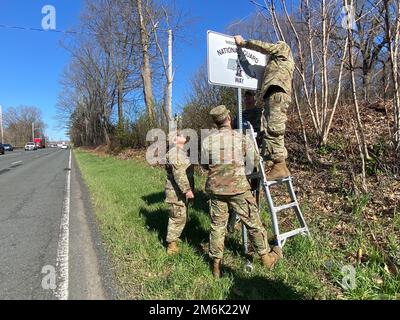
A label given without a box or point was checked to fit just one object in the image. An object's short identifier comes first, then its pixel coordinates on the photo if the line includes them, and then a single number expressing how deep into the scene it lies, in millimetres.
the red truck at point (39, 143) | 102500
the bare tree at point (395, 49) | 5733
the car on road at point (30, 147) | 77725
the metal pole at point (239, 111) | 4637
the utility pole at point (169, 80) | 15445
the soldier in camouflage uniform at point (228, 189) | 4168
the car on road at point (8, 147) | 71562
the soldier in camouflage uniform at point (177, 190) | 5039
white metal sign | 4332
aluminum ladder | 4430
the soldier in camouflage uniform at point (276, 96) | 4430
